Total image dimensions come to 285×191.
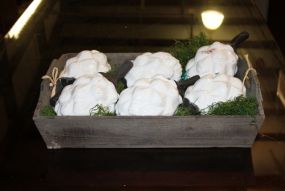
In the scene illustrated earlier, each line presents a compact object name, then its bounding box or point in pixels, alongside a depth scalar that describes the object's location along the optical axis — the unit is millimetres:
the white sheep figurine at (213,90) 935
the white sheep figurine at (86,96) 925
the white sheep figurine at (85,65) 1054
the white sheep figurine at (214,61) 1039
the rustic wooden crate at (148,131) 902
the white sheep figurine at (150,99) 907
